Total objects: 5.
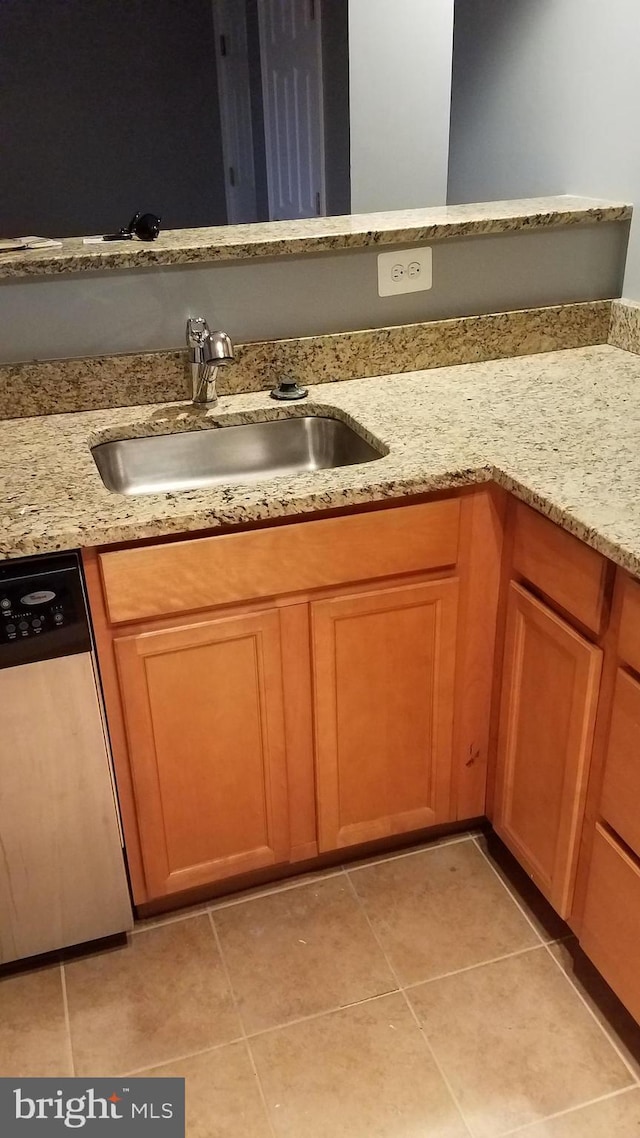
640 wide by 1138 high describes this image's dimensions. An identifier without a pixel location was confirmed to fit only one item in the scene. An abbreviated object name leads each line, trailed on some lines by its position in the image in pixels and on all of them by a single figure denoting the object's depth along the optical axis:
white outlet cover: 1.88
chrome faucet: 1.63
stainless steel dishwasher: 1.30
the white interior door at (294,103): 3.99
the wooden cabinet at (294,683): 1.40
